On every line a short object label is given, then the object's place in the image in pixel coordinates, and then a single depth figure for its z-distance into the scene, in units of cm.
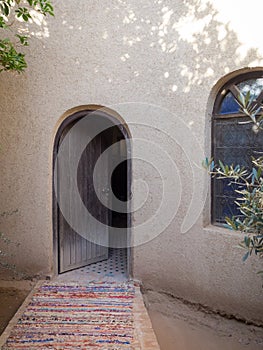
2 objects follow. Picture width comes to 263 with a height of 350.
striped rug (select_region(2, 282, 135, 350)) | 331
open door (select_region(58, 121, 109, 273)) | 525
